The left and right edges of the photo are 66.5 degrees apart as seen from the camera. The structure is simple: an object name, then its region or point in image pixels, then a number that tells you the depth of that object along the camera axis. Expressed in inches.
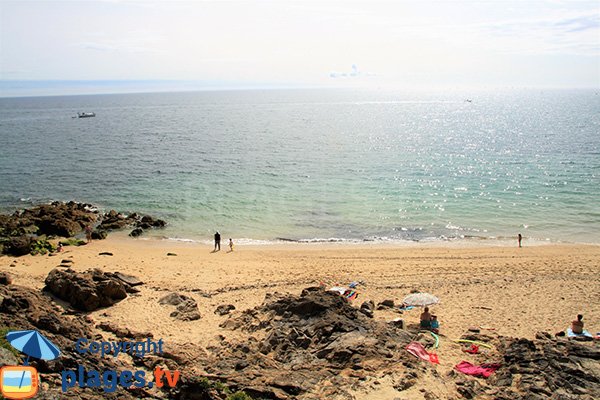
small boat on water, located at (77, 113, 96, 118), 5809.1
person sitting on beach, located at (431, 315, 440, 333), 722.8
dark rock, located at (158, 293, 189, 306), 830.6
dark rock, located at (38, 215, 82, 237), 1419.8
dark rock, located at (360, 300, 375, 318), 747.2
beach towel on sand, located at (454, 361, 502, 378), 565.9
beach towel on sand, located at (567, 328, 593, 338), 686.6
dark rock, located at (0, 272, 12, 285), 817.5
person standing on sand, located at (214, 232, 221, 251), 1295.5
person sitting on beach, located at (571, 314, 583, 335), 708.0
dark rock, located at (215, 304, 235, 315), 799.1
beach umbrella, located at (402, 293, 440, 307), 750.1
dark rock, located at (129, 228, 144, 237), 1438.2
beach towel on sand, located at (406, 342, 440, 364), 590.6
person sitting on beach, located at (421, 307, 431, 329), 728.3
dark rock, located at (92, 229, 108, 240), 1396.4
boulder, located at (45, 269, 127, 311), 776.3
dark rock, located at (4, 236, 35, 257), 1156.5
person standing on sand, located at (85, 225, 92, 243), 1352.1
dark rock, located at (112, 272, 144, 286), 917.2
